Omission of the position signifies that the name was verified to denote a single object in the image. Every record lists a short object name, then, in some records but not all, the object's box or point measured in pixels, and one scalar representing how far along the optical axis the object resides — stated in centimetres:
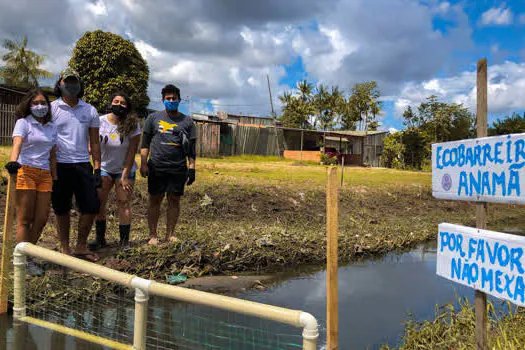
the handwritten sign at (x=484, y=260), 216
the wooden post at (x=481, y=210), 245
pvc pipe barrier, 192
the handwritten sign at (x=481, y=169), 219
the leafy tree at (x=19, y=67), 2769
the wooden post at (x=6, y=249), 338
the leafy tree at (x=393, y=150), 2800
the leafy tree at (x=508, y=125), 3890
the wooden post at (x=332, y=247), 203
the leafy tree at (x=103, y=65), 2028
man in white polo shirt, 426
